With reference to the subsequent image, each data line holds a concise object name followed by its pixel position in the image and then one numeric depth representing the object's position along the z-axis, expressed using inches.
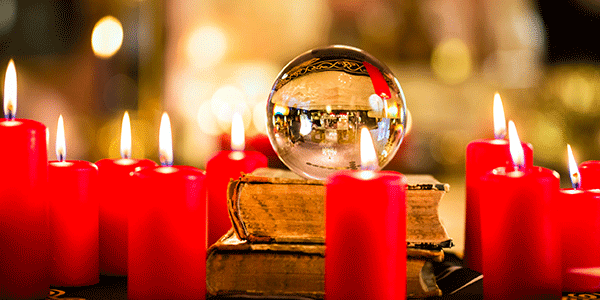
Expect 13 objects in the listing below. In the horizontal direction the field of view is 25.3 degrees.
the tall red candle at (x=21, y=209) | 36.9
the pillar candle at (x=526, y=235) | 36.8
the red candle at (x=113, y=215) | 40.8
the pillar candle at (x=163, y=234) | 36.8
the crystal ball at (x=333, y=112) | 39.5
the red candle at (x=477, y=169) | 42.1
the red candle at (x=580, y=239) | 38.6
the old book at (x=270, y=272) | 38.2
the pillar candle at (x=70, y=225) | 39.3
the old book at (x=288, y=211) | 38.2
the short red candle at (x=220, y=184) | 43.5
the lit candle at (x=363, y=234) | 34.9
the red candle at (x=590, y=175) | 41.1
